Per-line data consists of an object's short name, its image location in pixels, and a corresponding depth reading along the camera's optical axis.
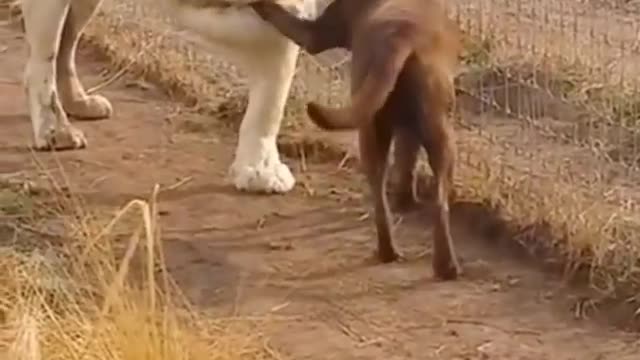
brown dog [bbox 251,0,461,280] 6.66
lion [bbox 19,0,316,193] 7.85
